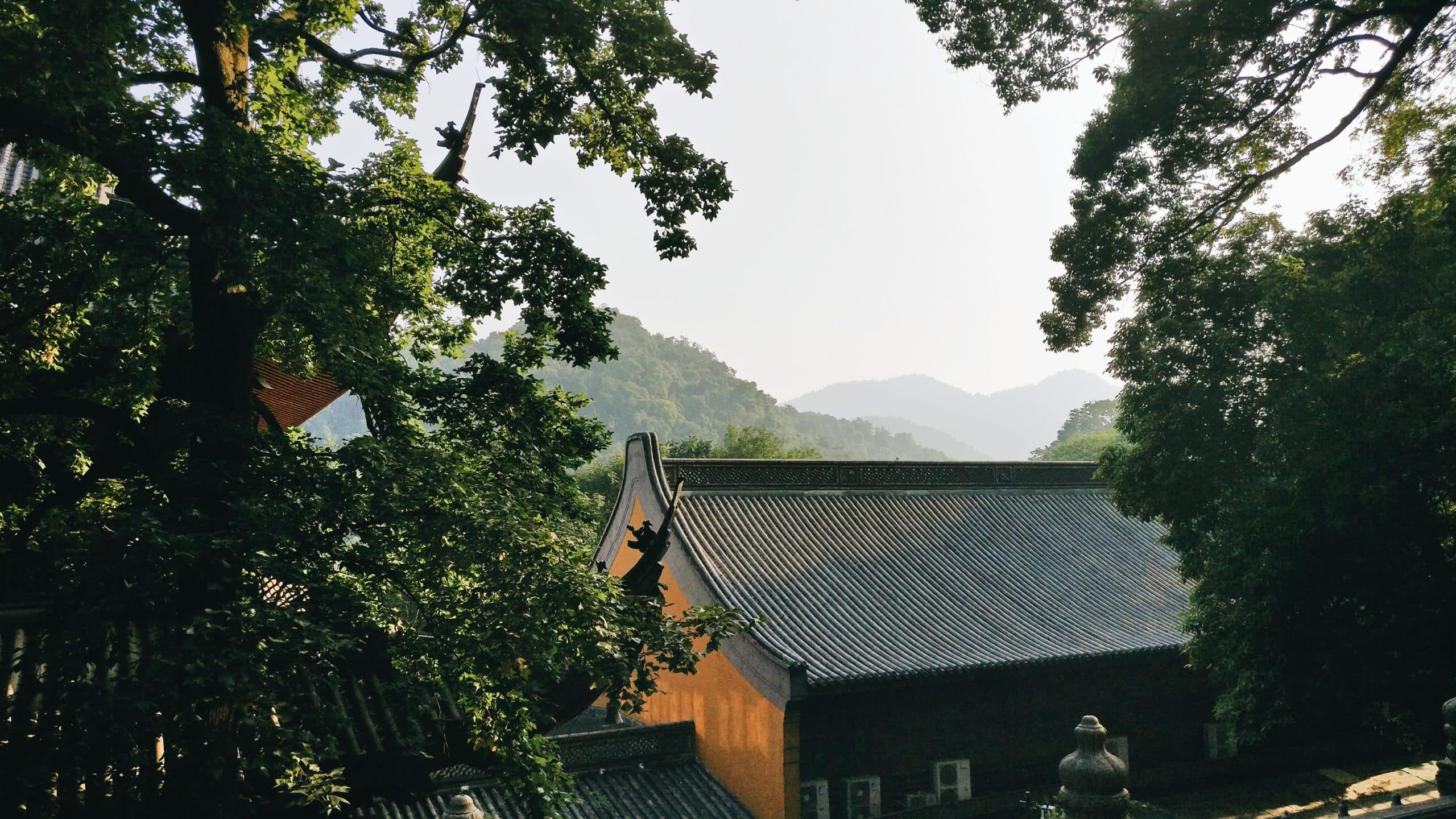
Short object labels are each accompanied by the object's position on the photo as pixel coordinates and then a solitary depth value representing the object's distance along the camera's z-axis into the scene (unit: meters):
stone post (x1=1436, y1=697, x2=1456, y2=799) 4.39
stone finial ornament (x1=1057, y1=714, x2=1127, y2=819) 3.64
